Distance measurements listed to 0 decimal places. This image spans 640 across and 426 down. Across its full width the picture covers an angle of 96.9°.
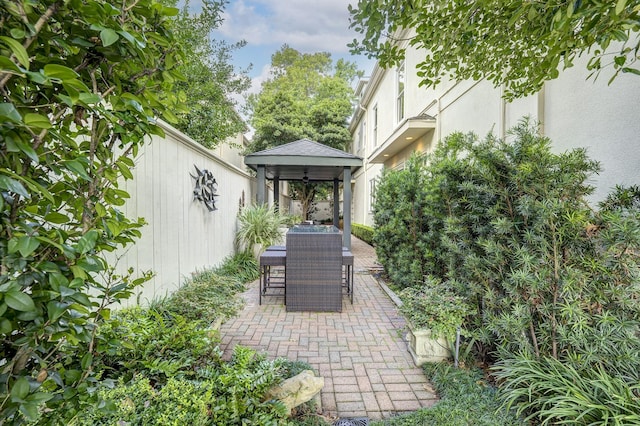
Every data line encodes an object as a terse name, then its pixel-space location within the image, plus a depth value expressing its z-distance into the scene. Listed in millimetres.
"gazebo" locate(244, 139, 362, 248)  6812
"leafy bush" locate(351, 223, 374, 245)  11020
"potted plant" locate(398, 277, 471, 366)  2768
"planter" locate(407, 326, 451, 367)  2854
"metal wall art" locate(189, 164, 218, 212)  4648
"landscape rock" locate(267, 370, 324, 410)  2037
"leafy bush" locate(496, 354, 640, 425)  1578
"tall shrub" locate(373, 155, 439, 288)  4512
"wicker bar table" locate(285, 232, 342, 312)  4203
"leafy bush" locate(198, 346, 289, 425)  1799
